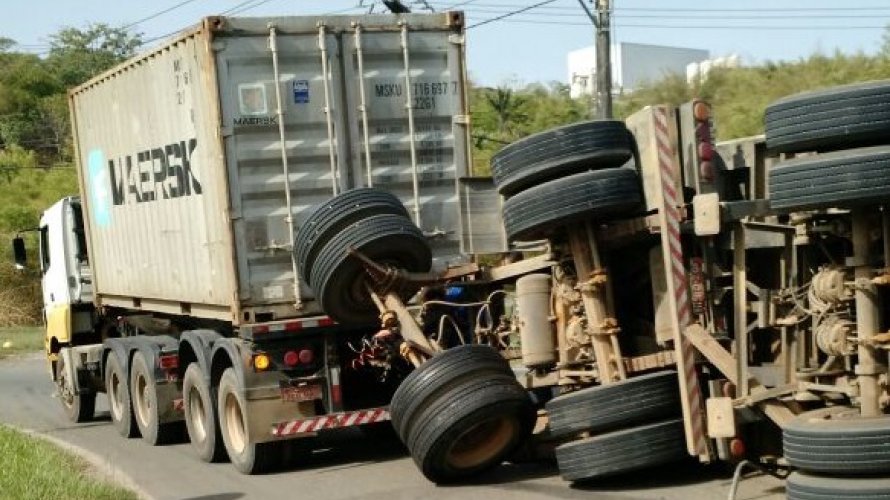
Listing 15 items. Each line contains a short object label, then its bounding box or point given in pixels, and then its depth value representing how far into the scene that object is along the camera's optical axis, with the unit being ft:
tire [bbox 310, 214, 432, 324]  59.10
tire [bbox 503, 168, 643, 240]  49.50
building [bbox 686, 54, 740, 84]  305.05
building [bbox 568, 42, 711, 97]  515.78
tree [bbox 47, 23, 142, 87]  472.04
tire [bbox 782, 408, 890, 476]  39.77
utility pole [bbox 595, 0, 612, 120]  153.57
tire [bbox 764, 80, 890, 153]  40.75
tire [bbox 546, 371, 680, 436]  49.92
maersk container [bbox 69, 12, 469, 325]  65.09
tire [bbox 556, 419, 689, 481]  49.88
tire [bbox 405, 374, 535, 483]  53.30
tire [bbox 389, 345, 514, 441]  54.06
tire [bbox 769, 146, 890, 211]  40.13
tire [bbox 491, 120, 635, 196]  49.64
